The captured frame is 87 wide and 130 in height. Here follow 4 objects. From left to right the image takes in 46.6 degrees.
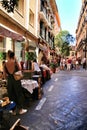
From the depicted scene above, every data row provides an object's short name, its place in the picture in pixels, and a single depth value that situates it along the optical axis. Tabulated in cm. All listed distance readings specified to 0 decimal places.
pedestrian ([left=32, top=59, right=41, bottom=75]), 491
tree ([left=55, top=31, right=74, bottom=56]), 2617
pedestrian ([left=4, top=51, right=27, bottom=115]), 276
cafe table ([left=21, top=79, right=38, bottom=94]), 323
